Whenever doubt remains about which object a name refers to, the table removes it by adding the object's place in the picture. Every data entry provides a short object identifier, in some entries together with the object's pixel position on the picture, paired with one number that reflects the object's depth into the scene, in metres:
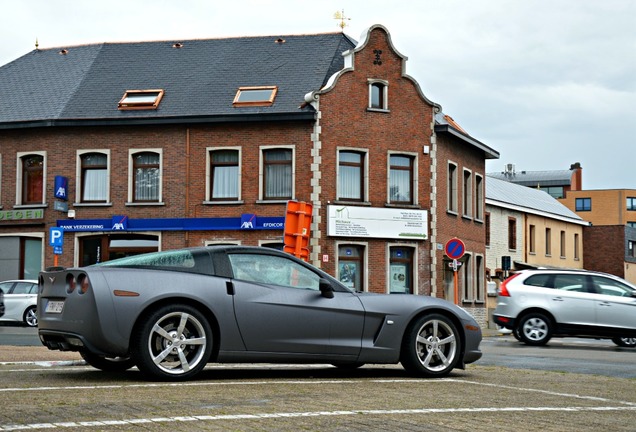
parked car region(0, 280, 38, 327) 29.38
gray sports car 8.88
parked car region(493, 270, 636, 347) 21.39
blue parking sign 34.69
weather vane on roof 39.88
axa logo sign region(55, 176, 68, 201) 35.75
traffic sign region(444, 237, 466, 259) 29.05
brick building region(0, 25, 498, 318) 35.31
